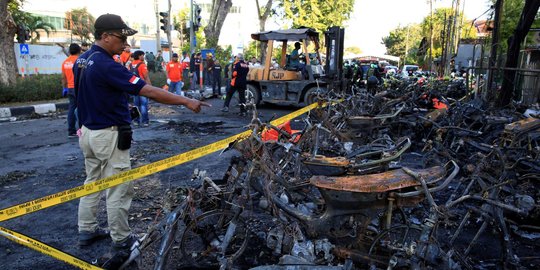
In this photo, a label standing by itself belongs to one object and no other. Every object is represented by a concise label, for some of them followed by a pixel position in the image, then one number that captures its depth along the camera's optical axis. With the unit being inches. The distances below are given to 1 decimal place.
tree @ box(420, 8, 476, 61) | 1520.9
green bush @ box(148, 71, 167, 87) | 632.4
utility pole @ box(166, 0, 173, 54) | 895.5
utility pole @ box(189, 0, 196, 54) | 621.3
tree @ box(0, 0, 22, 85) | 475.5
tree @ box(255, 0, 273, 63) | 1123.3
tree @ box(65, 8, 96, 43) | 1480.1
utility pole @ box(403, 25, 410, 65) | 1908.2
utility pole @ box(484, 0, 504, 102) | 376.6
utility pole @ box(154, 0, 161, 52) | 965.2
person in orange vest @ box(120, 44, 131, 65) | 399.9
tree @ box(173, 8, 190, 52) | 1766.4
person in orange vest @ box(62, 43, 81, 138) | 289.3
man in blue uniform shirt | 117.3
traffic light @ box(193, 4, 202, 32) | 613.6
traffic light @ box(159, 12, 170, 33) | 657.0
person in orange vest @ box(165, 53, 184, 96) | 481.7
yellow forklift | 469.7
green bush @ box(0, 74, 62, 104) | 472.7
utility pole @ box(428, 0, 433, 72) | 1013.0
